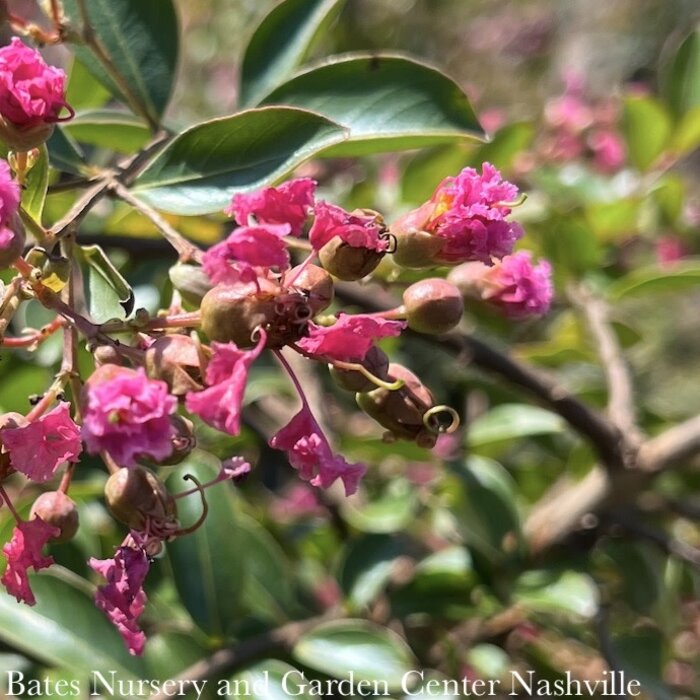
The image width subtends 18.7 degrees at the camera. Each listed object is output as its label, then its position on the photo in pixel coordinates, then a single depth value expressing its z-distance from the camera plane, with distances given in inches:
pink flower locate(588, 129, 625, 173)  28.8
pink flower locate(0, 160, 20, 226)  12.5
